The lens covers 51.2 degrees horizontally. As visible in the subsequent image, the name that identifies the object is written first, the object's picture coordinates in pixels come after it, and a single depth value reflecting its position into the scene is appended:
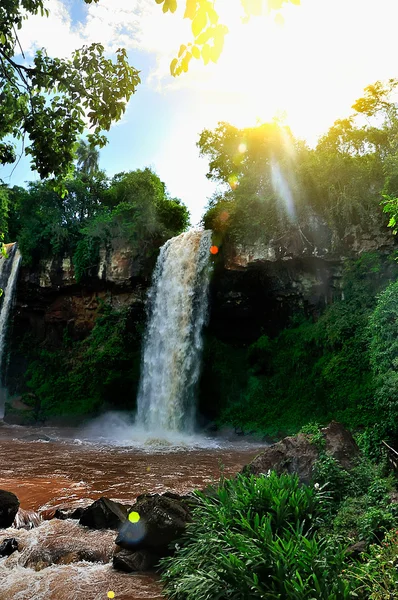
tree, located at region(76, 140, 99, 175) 37.81
